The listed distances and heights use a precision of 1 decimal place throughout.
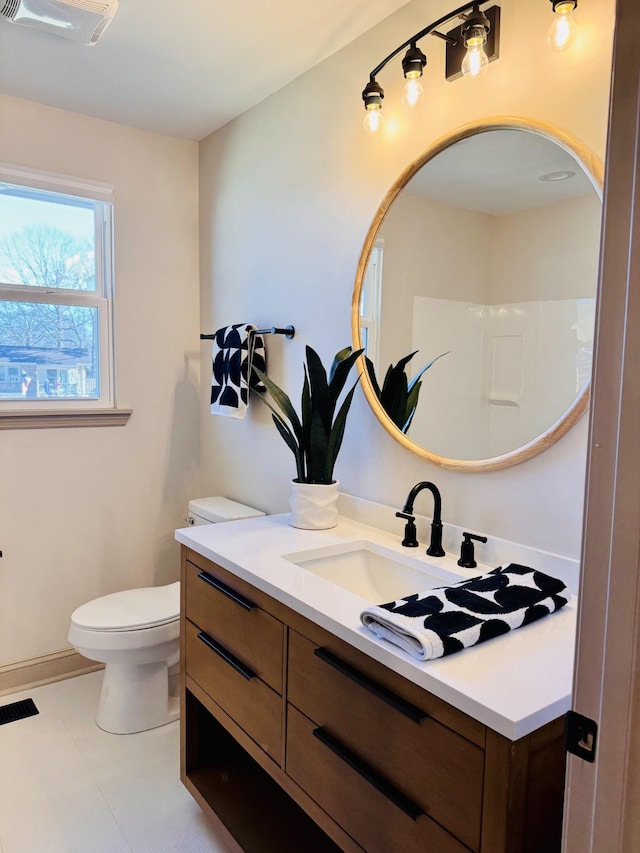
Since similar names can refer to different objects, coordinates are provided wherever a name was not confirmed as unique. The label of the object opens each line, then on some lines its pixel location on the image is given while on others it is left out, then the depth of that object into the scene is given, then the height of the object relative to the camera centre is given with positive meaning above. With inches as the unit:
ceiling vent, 68.2 +41.0
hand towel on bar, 97.2 -0.1
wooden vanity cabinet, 37.2 -29.7
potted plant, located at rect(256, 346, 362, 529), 75.4 -9.3
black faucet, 64.2 -16.3
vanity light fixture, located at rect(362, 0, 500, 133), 58.4 +33.1
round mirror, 56.4 +8.1
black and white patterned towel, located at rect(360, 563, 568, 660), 42.1 -18.7
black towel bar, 93.0 +5.4
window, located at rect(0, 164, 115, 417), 100.8 +12.0
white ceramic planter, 75.5 -17.6
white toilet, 86.7 -42.3
